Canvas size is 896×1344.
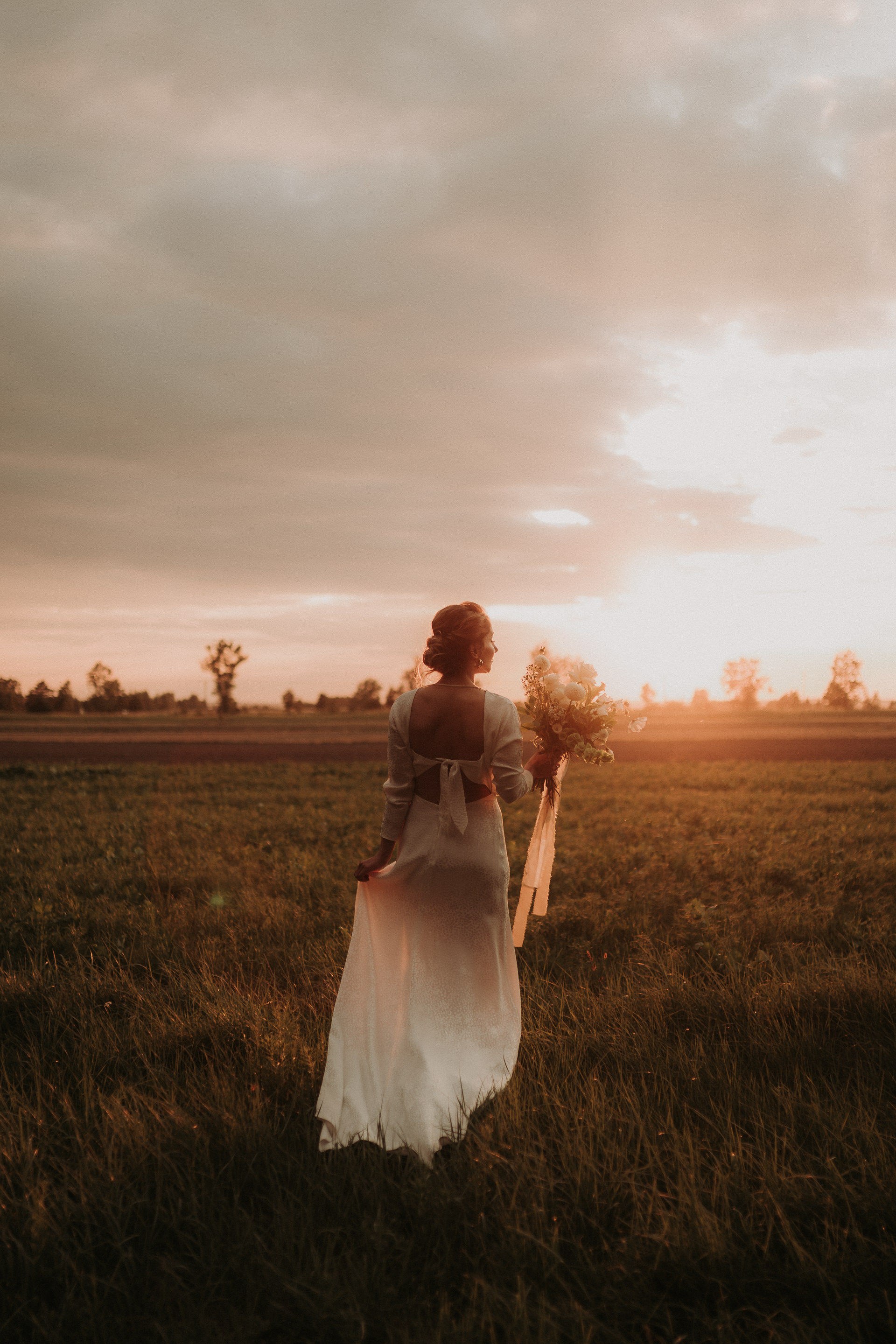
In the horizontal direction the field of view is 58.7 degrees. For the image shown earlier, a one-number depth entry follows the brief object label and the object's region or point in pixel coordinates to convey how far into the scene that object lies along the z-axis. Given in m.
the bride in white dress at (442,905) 4.25
